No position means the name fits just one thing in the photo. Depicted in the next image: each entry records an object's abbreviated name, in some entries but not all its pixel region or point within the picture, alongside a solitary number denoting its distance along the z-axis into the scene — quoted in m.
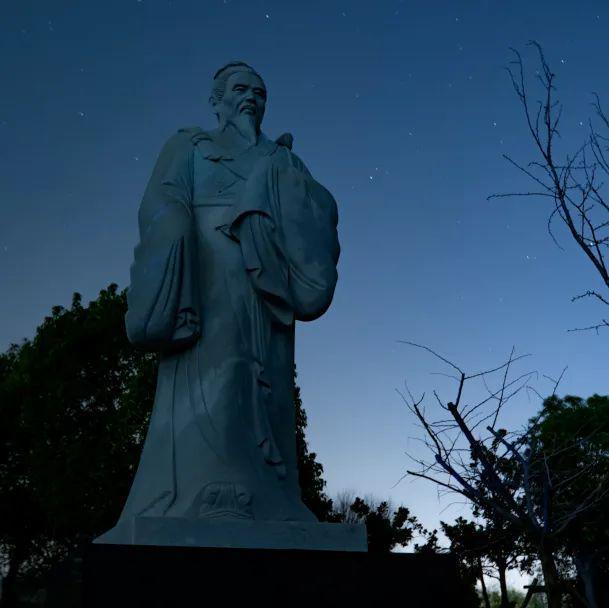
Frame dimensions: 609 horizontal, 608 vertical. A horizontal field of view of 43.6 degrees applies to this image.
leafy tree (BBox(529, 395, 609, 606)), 14.97
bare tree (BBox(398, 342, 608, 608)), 6.03
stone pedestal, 3.26
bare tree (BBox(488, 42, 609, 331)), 4.68
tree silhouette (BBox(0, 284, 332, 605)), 18.97
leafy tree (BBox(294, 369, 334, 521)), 19.28
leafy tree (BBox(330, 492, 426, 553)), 20.23
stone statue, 4.53
